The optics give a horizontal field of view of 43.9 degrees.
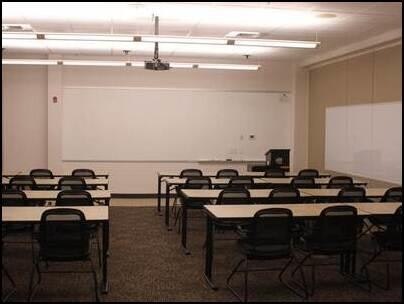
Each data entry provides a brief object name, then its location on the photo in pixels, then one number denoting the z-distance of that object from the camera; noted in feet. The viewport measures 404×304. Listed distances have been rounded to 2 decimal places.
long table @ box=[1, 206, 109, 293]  15.19
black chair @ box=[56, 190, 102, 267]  18.28
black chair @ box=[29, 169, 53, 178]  27.67
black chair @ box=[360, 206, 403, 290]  16.61
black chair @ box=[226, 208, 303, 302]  14.85
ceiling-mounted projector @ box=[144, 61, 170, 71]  25.09
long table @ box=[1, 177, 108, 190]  24.84
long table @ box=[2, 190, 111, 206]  20.15
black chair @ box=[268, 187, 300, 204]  19.70
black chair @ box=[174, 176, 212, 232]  24.76
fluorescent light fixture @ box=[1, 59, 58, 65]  29.58
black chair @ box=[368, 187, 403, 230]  19.99
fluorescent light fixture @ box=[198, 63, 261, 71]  30.02
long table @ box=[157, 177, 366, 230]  25.70
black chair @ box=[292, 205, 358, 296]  15.49
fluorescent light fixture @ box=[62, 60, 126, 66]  28.84
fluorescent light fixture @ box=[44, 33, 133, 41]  21.62
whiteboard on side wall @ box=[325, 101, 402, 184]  26.84
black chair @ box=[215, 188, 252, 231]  19.51
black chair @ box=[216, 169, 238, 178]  28.63
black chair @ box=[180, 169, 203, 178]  28.27
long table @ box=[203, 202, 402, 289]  15.89
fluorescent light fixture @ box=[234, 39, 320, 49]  23.58
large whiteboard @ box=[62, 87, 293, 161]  36.68
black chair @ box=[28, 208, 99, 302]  14.33
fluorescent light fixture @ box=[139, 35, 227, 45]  21.89
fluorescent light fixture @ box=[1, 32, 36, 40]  23.02
